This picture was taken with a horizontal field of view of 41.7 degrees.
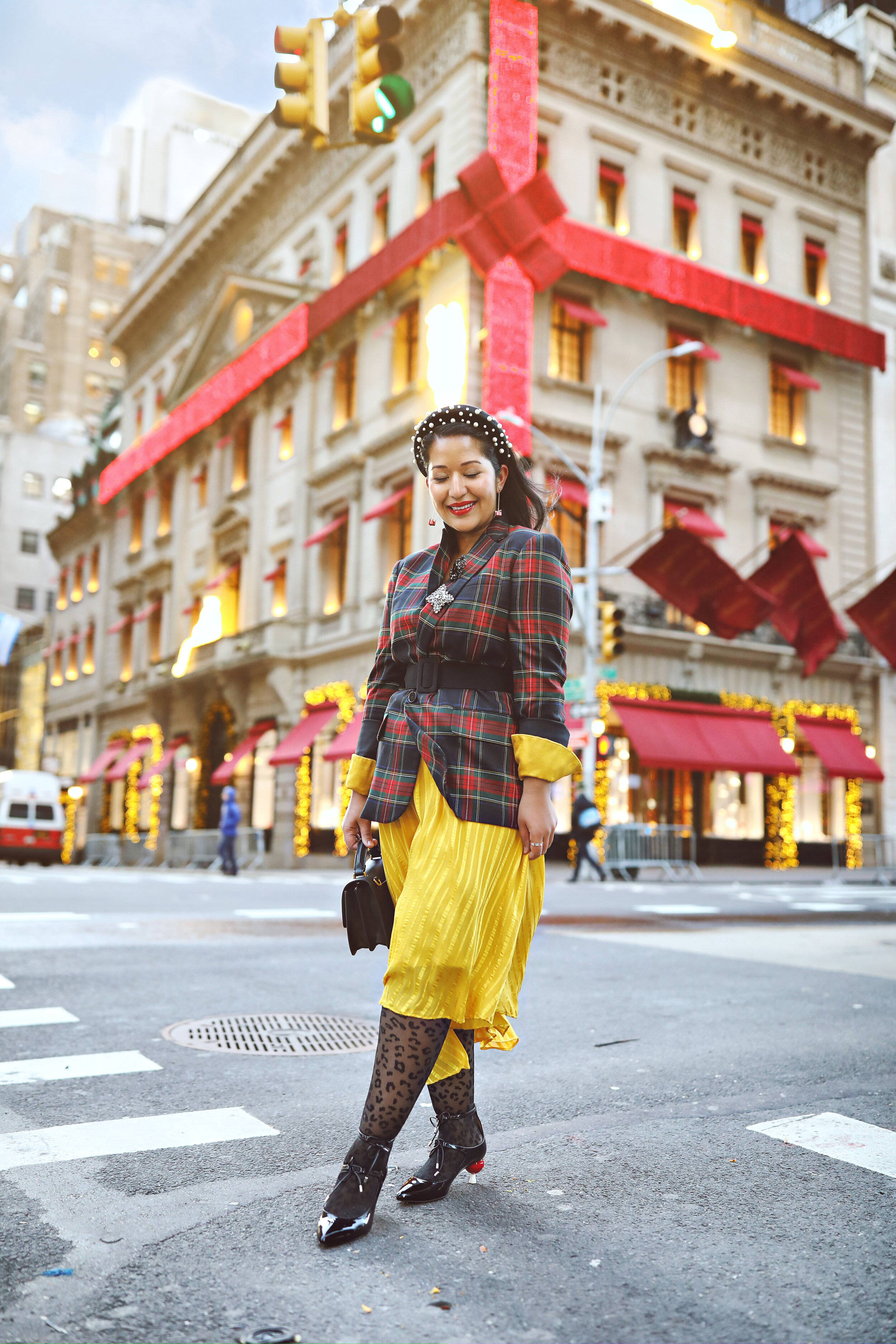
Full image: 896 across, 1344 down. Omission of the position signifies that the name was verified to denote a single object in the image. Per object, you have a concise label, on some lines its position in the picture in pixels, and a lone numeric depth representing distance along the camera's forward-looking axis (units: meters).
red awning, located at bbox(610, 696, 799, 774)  26.64
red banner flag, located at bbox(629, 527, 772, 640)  25.70
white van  32.41
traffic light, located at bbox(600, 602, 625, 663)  20.55
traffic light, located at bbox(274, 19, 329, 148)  7.31
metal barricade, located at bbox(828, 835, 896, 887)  24.97
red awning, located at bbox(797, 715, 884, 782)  29.95
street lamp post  22.94
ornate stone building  27.64
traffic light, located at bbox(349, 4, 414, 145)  7.26
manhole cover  5.00
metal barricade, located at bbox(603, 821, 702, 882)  22.67
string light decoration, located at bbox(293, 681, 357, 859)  29.75
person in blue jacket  23.95
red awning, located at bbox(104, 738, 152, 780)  41.47
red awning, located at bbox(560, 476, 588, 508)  25.03
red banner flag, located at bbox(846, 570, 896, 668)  28.62
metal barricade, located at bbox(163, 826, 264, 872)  30.19
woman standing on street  2.92
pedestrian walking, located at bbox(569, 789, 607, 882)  20.52
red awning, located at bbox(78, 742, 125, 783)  43.53
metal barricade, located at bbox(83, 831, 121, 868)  40.47
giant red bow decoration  25.33
